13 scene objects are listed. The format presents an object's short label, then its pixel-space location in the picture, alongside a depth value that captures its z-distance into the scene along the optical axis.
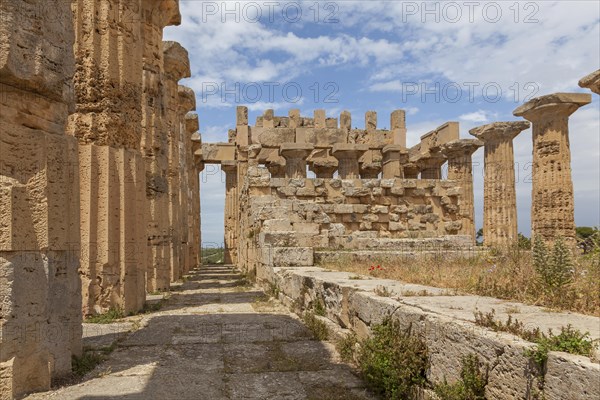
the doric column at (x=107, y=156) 7.25
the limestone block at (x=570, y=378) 1.96
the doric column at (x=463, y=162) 18.30
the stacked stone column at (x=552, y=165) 14.28
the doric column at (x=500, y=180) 16.61
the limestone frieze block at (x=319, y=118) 28.14
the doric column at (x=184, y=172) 16.95
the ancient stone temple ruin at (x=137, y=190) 3.85
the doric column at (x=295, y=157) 19.34
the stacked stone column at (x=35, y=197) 3.71
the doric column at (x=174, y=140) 13.92
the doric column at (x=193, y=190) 21.23
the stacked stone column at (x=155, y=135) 10.70
